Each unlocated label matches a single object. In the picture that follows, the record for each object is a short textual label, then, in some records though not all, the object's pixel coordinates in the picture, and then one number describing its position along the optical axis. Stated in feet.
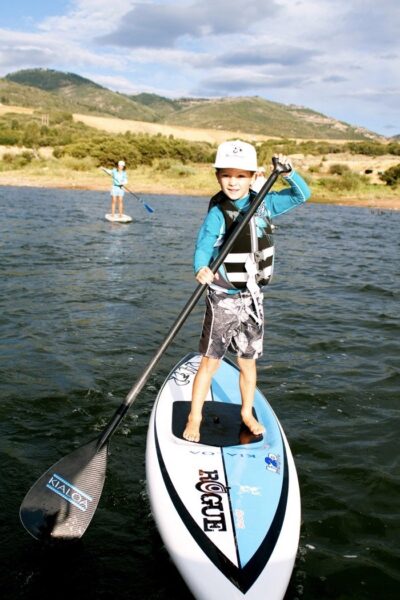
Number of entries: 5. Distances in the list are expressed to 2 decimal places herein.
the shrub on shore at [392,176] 103.04
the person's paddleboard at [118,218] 55.90
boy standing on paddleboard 11.49
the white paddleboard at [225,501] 8.50
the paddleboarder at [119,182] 55.36
